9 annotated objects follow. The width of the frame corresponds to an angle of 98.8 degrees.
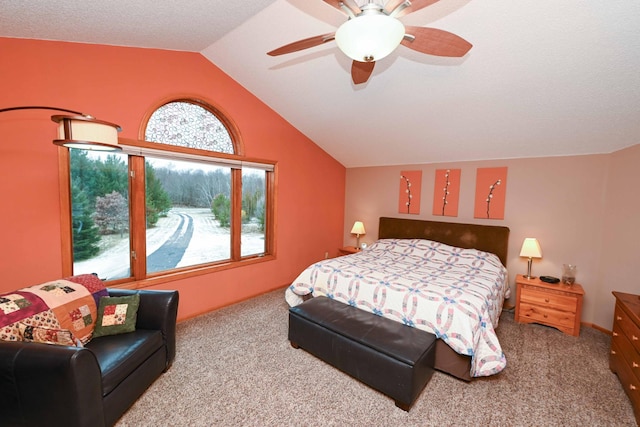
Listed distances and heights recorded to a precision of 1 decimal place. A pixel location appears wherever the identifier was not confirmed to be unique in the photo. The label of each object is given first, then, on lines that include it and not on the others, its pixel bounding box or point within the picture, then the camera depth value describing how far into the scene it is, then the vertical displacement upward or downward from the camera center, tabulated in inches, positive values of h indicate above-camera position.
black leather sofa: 53.8 -41.3
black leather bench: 76.2 -45.9
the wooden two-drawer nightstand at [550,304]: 117.4 -44.8
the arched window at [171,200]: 104.6 -4.0
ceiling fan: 50.4 +32.7
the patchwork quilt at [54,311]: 62.6 -31.8
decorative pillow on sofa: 80.1 -37.6
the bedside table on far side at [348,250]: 191.6 -37.6
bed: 86.7 -33.1
